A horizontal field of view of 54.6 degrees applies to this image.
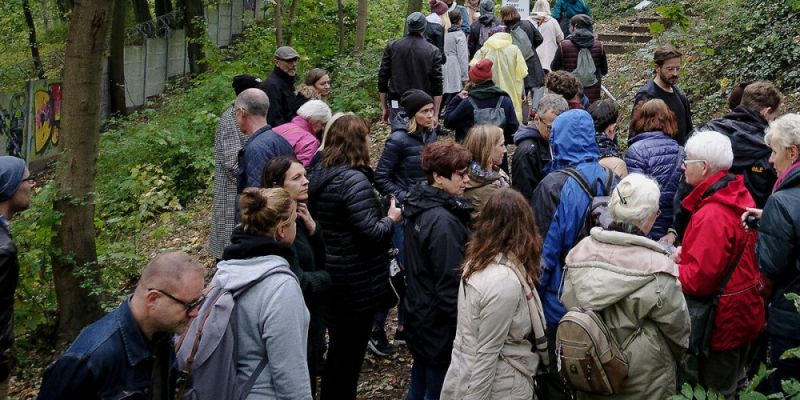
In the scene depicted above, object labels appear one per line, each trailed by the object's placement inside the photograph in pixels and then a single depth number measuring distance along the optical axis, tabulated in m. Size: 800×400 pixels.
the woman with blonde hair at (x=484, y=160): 5.30
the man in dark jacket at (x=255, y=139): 5.95
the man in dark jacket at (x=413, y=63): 9.59
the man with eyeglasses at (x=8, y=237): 4.20
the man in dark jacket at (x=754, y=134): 5.55
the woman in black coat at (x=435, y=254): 4.54
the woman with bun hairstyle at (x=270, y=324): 3.43
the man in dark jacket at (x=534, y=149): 6.13
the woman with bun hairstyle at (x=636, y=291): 3.84
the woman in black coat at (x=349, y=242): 5.12
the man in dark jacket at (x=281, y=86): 8.42
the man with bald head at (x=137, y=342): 2.96
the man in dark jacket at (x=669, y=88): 7.05
